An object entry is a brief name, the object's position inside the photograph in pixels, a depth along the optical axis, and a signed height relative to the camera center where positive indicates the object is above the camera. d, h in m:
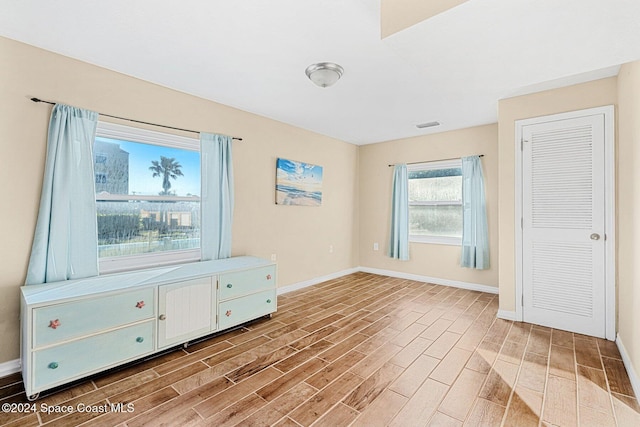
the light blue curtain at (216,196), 3.26 +0.23
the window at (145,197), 2.64 +0.19
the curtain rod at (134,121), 2.24 +0.91
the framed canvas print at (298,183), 4.14 +0.50
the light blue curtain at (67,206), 2.23 +0.08
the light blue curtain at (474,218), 4.24 -0.03
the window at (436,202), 4.66 +0.24
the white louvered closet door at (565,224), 2.76 -0.09
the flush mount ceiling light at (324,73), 2.50 +1.27
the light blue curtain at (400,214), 5.04 +0.03
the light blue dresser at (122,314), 1.85 -0.78
